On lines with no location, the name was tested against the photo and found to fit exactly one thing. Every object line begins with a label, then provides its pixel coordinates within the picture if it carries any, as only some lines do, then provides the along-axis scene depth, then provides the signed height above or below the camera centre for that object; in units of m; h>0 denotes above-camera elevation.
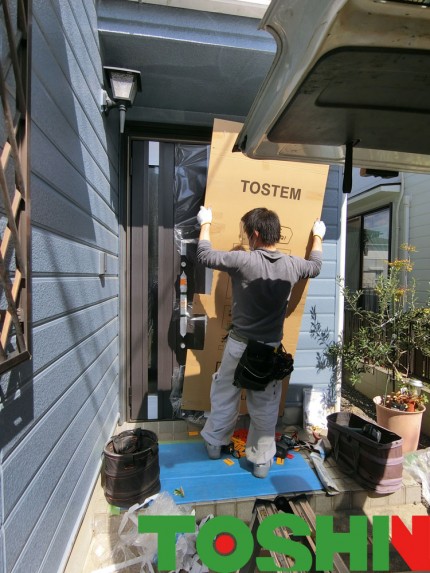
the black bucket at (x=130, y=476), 1.96 -1.18
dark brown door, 3.01 +0.08
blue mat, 2.12 -1.35
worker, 2.20 -0.24
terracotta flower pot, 2.75 -1.19
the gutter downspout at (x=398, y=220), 5.35 +0.90
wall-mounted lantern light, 2.31 +1.27
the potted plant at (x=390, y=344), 2.95 -0.62
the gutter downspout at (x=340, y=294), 3.20 -0.17
